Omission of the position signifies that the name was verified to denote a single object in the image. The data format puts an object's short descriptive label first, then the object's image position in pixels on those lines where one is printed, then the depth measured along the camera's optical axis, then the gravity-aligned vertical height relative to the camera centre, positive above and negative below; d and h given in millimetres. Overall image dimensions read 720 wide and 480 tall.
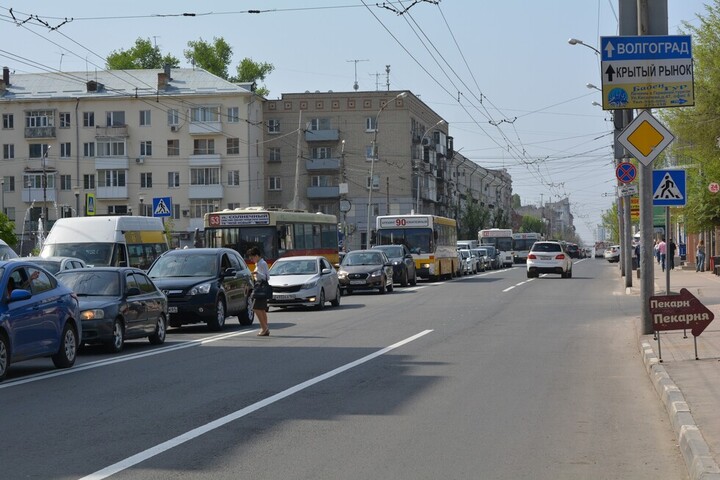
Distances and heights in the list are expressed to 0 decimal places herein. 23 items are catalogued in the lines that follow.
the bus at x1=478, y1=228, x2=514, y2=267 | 93875 +569
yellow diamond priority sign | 17422 +1652
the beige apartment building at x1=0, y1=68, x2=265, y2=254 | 89938 +8271
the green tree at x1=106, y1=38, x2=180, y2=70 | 101125 +17393
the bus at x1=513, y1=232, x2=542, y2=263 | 98938 +221
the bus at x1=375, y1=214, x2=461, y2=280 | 51125 +496
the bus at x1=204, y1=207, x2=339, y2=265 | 38500 +650
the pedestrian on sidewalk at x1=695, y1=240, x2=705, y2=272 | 54844 -740
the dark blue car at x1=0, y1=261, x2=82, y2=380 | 14133 -853
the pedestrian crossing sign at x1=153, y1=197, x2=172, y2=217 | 37281 +1452
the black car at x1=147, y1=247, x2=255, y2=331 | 22938 -723
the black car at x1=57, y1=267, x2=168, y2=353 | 18172 -894
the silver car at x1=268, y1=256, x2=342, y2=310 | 30469 -918
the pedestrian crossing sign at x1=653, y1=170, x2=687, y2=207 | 20844 +1016
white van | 30438 +322
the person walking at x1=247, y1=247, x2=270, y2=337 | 21375 -619
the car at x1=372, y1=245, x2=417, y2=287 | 45719 -669
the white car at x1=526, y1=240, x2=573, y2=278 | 54219 -702
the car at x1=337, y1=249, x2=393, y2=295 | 39000 -827
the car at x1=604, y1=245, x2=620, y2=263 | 97250 -926
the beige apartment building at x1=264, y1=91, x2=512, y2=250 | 96750 +8397
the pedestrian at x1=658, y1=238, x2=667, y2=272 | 54059 -414
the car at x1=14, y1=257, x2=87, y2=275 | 25622 -242
